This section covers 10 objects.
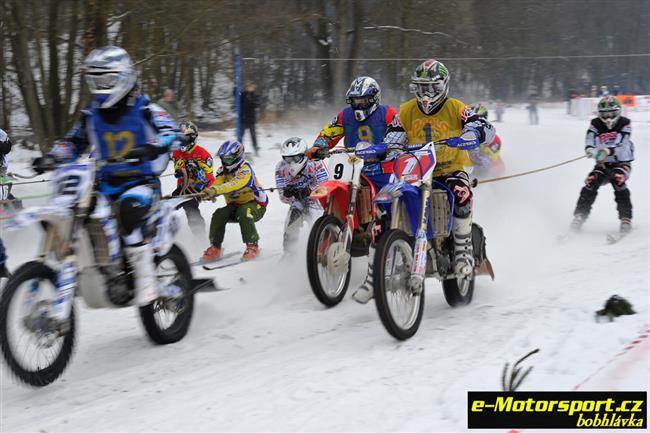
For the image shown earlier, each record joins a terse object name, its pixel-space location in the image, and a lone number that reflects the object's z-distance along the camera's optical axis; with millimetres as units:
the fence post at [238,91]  39406
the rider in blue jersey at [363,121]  16484
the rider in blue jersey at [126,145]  11109
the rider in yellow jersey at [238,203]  20125
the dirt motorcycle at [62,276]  9641
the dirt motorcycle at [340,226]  14031
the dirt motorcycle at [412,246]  11508
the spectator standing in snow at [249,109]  39406
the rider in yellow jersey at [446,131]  13578
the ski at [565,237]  22125
